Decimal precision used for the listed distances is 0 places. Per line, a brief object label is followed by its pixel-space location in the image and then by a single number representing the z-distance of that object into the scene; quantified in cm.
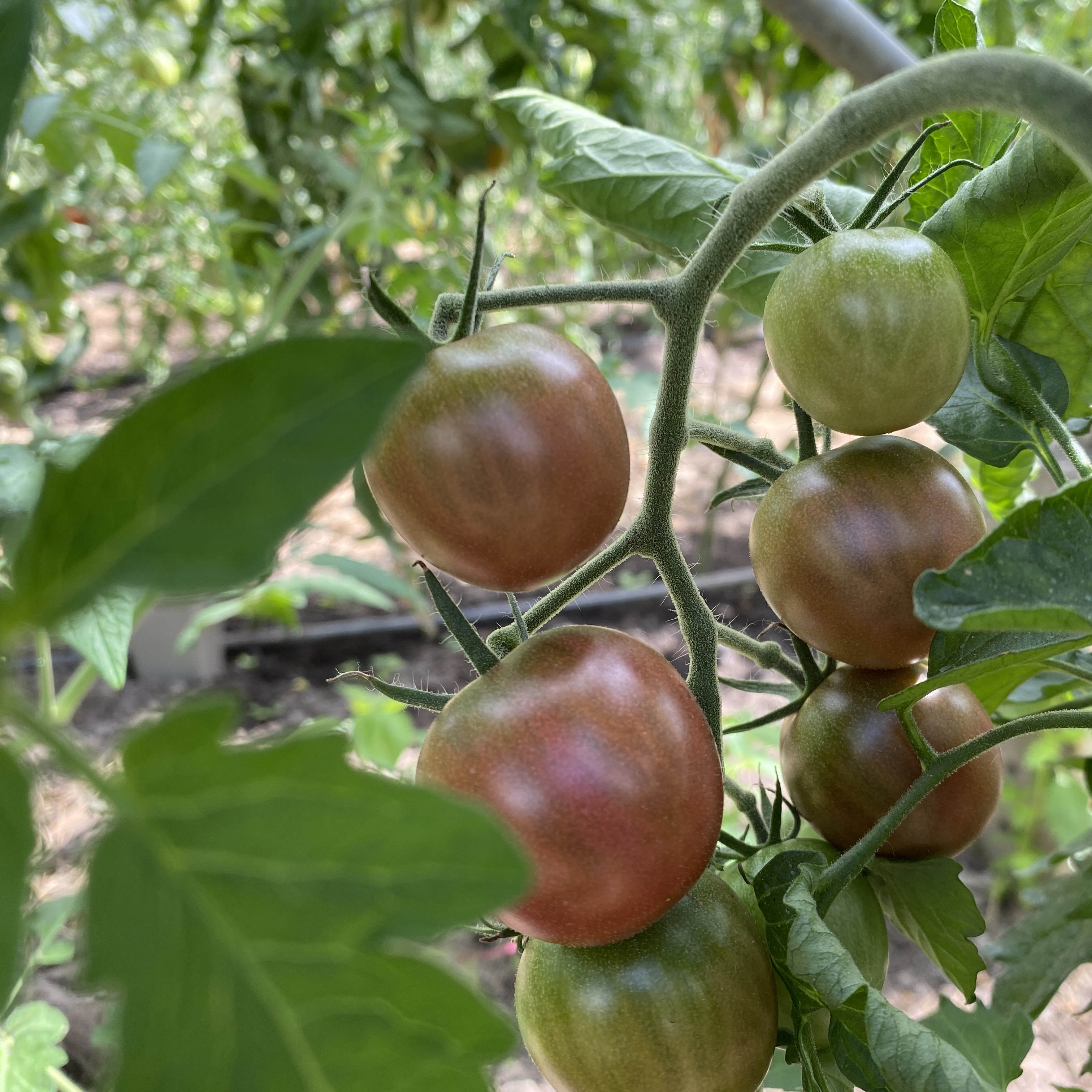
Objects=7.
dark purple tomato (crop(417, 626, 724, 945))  30
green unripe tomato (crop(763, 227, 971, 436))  32
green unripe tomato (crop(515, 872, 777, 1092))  33
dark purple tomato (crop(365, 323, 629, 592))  30
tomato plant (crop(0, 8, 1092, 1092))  14
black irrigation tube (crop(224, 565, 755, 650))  215
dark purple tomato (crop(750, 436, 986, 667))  37
